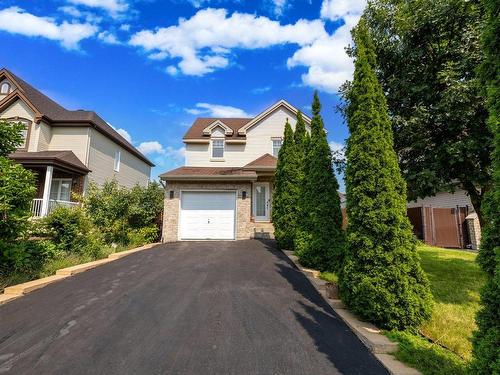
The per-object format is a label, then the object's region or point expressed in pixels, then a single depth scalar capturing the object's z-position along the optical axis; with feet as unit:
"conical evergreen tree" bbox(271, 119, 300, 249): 34.09
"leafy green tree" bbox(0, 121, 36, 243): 20.65
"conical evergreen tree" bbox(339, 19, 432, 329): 13.30
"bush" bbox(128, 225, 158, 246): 40.29
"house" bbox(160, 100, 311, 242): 44.27
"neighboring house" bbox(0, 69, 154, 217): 49.00
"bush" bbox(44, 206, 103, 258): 29.68
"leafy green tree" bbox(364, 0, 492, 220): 19.01
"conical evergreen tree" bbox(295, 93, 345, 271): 23.38
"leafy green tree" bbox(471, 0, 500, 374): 7.41
